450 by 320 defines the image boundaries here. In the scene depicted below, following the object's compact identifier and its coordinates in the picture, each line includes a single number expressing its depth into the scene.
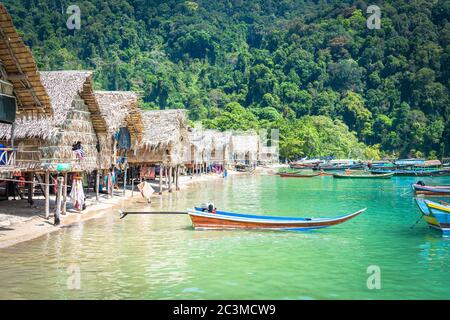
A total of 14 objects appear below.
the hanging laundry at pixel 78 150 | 20.70
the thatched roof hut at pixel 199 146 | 49.50
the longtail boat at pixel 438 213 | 17.72
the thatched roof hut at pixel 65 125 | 18.77
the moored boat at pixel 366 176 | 53.44
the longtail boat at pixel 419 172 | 55.09
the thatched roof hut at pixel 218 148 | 60.72
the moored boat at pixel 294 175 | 55.25
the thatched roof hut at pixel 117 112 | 24.61
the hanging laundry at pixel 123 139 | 27.87
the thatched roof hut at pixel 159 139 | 32.66
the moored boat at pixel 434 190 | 31.45
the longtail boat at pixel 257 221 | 17.50
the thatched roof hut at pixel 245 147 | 75.94
